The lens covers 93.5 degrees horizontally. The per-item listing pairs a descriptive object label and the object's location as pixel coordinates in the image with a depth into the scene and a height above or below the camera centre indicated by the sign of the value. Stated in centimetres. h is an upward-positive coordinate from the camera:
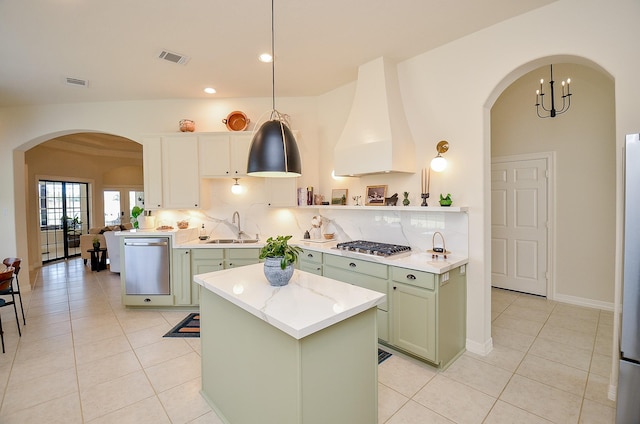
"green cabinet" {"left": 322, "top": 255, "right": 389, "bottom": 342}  292 -73
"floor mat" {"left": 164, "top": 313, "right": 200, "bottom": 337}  338 -141
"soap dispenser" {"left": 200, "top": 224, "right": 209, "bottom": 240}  460 -37
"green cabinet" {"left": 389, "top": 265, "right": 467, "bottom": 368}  257 -98
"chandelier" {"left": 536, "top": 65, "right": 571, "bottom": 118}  401 +137
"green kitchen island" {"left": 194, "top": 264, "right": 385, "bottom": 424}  149 -81
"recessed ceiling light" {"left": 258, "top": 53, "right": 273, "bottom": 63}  324 +164
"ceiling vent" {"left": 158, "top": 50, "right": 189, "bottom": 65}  318 +164
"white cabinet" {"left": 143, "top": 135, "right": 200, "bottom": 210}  427 +56
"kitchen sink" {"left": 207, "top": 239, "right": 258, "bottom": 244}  425 -48
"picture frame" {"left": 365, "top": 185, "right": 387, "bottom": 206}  361 +12
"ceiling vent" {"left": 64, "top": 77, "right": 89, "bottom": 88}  378 +164
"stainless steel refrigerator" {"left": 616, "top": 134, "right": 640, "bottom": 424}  166 -52
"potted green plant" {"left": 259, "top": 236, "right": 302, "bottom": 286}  197 -36
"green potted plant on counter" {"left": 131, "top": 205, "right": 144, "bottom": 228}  436 -6
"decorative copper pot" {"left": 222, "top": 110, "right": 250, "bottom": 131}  440 +127
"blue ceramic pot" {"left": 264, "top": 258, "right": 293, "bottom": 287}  197 -43
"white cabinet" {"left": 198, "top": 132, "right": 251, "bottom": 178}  426 +76
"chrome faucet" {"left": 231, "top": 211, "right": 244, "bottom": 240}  458 -19
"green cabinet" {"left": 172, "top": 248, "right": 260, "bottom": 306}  403 -73
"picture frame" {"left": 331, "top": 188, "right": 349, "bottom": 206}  410 +14
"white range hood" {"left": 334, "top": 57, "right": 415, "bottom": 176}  313 +83
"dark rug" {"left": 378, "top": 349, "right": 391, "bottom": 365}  281 -144
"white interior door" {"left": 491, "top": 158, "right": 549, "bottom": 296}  434 -33
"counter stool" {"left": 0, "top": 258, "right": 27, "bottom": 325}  348 -62
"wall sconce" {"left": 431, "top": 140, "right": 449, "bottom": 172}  305 +46
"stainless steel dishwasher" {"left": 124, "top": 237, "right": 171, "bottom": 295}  402 -74
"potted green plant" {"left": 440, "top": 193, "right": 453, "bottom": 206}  292 +3
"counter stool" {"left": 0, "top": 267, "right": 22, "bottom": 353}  301 -73
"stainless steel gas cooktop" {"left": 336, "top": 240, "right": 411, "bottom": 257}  300 -45
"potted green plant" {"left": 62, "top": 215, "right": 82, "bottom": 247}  783 -49
